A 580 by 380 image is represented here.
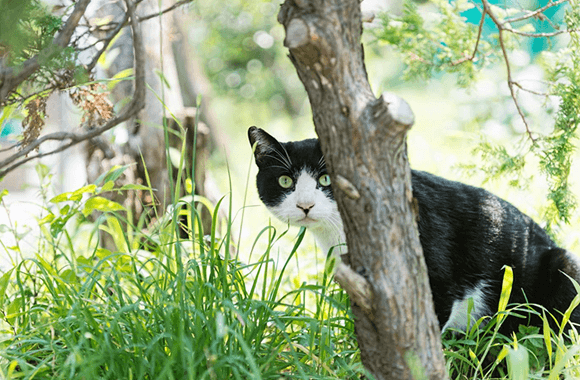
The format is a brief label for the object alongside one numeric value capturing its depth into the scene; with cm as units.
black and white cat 182
